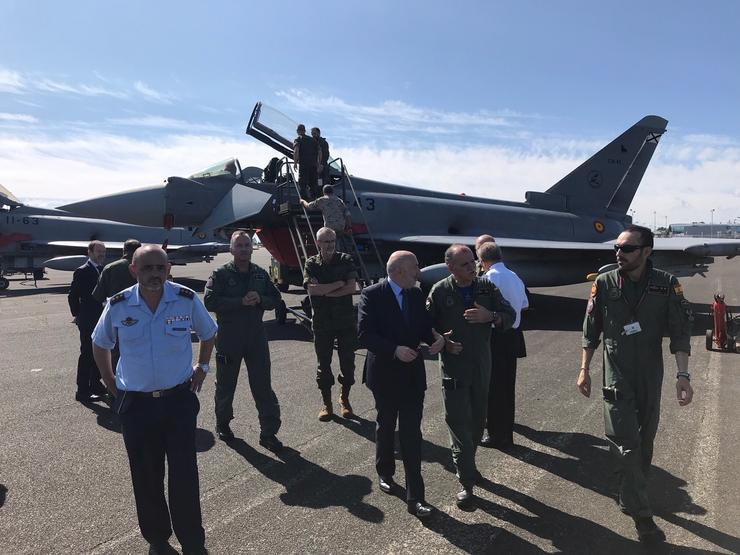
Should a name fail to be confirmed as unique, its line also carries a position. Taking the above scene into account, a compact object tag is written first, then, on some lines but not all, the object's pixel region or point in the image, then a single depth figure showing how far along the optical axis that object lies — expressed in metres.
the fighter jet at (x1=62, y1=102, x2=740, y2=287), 10.93
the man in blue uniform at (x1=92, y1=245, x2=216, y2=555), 2.75
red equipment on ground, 7.81
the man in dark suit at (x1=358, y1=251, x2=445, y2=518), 3.24
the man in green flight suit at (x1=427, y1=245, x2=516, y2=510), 3.35
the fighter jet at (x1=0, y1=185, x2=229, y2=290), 19.86
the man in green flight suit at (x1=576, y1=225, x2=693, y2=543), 2.98
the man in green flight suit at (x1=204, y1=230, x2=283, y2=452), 4.32
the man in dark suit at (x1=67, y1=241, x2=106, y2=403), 5.59
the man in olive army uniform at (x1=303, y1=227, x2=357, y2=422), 4.83
